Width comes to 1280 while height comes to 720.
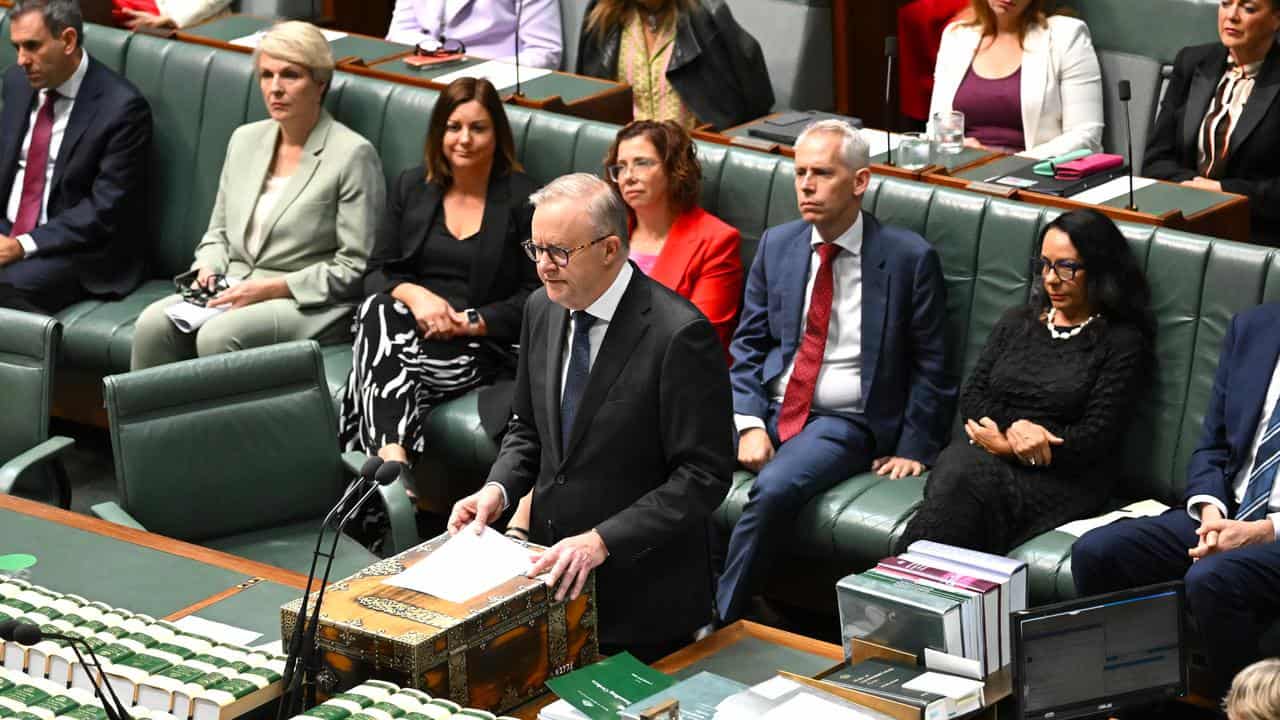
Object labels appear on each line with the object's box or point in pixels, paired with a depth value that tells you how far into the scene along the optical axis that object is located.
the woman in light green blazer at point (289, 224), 10.85
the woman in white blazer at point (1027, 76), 11.12
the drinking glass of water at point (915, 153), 10.07
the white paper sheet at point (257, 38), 12.33
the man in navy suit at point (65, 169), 11.63
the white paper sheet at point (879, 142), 10.26
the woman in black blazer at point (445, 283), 9.94
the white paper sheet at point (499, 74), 11.58
